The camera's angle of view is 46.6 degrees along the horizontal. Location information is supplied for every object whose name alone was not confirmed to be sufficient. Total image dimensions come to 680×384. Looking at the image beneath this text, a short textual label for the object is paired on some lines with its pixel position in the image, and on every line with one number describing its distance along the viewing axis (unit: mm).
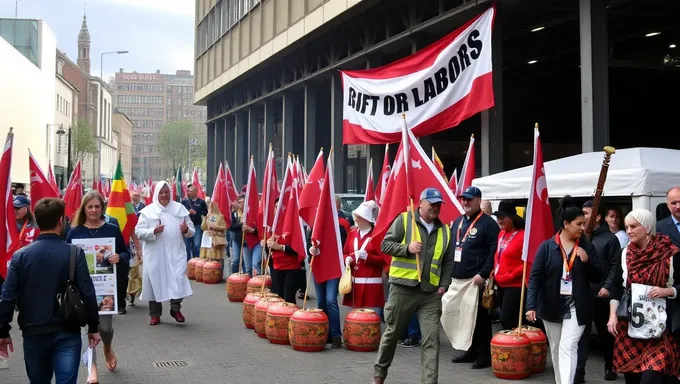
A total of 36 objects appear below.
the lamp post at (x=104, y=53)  77312
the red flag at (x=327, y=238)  9656
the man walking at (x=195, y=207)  17594
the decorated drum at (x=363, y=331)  9445
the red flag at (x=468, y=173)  11969
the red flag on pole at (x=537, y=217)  7926
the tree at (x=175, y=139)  143250
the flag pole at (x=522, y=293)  8086
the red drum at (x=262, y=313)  10258
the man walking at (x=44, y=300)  5305
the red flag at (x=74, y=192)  15750
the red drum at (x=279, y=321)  9836
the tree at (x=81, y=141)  75375
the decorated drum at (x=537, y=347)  8352
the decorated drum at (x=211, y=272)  16984
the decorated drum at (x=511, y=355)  8062
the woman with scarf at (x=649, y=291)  6020
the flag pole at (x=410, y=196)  7191
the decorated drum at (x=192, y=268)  17656
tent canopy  8641
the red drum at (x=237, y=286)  13719
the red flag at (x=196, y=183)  18600
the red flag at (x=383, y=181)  12453
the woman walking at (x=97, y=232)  7699
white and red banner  14703
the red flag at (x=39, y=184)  11148
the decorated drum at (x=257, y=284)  12094
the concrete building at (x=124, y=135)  141875
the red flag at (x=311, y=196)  10547
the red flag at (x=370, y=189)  12498
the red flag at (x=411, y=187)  8125
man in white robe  11094
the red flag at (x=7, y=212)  7094
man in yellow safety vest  7234
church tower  163375
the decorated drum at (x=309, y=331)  9391
